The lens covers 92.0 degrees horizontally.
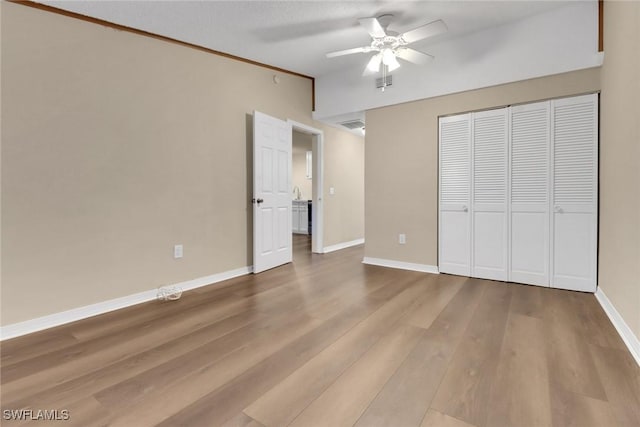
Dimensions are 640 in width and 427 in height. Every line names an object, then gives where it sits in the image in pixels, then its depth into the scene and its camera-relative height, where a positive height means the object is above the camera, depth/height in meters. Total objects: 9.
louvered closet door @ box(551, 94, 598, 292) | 2.98 +0.11
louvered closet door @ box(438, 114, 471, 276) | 3.66 +0.10
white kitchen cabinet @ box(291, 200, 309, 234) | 7.68 -0.31
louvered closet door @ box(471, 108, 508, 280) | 3.44 +0.09
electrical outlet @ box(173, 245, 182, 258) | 3.15 -0.48
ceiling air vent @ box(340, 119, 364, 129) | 5.05 +1.37
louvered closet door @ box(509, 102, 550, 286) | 3.21 +0.10
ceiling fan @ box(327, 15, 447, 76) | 2.71 +1.53
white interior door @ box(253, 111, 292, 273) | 3.82 +0.16
